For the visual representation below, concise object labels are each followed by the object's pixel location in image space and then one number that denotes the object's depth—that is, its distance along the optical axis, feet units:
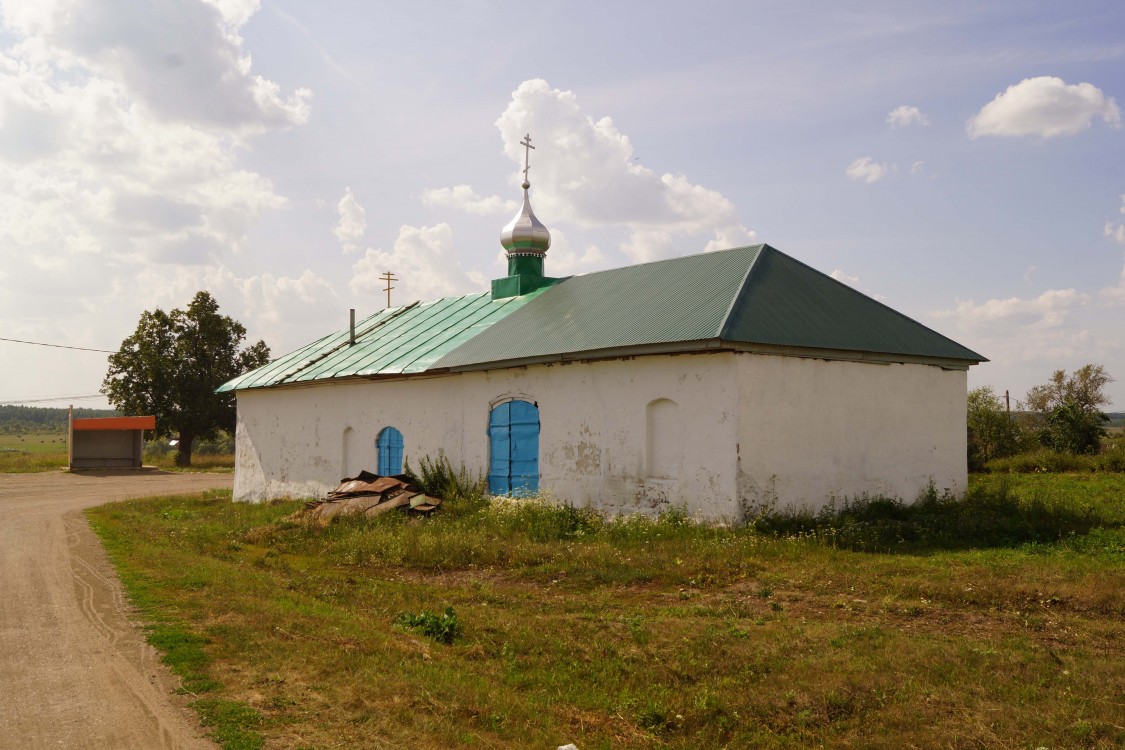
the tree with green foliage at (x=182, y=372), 147.95
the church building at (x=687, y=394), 44.45
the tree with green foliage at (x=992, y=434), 99.55
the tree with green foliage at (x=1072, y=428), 102.12
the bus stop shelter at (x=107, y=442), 129.70
